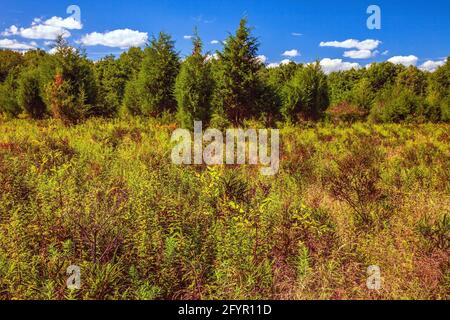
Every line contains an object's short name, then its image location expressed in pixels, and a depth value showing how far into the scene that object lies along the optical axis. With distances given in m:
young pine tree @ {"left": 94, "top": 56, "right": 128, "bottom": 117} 25.60
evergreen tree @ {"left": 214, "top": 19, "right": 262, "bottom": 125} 18.58
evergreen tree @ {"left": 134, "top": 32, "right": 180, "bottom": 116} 19.03
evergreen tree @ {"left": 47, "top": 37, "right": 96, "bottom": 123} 17.22
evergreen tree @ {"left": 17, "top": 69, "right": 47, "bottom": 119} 20.89
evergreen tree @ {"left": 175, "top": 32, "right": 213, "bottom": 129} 15.93
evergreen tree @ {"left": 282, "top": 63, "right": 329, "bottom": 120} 20.86
